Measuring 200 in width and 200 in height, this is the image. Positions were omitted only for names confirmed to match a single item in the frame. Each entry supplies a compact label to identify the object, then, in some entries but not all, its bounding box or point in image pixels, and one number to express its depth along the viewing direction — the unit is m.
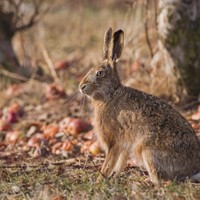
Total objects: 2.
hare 11.09
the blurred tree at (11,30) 20.69
